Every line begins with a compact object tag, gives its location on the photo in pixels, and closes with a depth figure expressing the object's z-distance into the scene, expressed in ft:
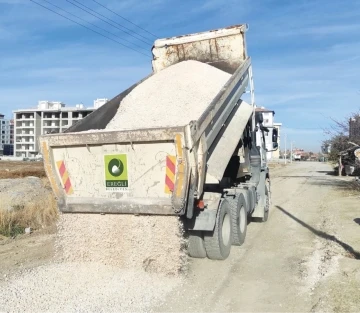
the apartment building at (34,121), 357.41
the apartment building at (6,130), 496.23
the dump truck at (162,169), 17.62
